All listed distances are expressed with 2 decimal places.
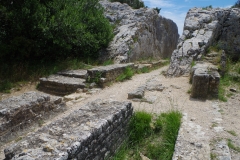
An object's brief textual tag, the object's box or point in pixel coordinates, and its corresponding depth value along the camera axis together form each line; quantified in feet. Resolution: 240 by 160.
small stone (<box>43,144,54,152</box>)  8.37
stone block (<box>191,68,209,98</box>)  19.98
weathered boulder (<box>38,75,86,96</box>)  23.90
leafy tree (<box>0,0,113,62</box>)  25.04
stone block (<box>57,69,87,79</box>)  26.54
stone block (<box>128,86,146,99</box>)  19.84
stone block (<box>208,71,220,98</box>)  20.19
